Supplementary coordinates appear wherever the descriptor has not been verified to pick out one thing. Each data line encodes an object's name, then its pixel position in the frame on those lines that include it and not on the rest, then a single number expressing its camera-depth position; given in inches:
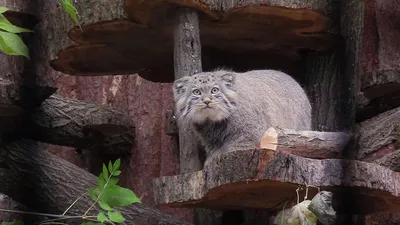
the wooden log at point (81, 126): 382.3
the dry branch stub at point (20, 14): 372.5
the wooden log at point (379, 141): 314.5
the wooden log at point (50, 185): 339.9
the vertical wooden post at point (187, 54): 324.5
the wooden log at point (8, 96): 337.7
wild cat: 316.8
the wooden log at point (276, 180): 260.2
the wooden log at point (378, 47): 371.2
